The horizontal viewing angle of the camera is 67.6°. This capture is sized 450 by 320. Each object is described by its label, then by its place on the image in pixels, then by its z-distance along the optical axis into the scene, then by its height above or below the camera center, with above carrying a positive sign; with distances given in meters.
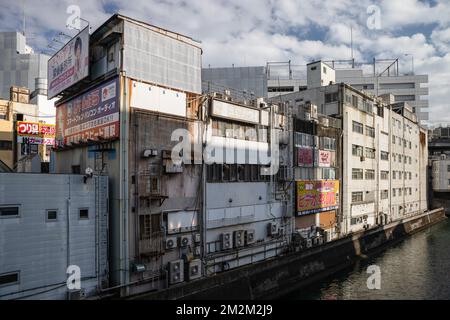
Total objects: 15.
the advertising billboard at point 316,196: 32.94 -2.49
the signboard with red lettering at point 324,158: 37.03 +1.58
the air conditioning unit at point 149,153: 19.94 +1.22
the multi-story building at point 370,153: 41.81 +2.78
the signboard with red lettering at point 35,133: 39.81 +5.04
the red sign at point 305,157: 33.34 +1.60
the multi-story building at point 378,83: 93.62 +25.56
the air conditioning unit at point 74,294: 17.56 -6.32
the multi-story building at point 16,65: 74.44 +24.33
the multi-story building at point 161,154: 19.69 +1.30
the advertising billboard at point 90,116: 19.92 +3.93
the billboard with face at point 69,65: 21.59 +7.70
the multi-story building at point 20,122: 39.09 +6.24
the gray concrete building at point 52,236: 15.67 -3.12
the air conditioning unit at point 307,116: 35.08 +5.88
